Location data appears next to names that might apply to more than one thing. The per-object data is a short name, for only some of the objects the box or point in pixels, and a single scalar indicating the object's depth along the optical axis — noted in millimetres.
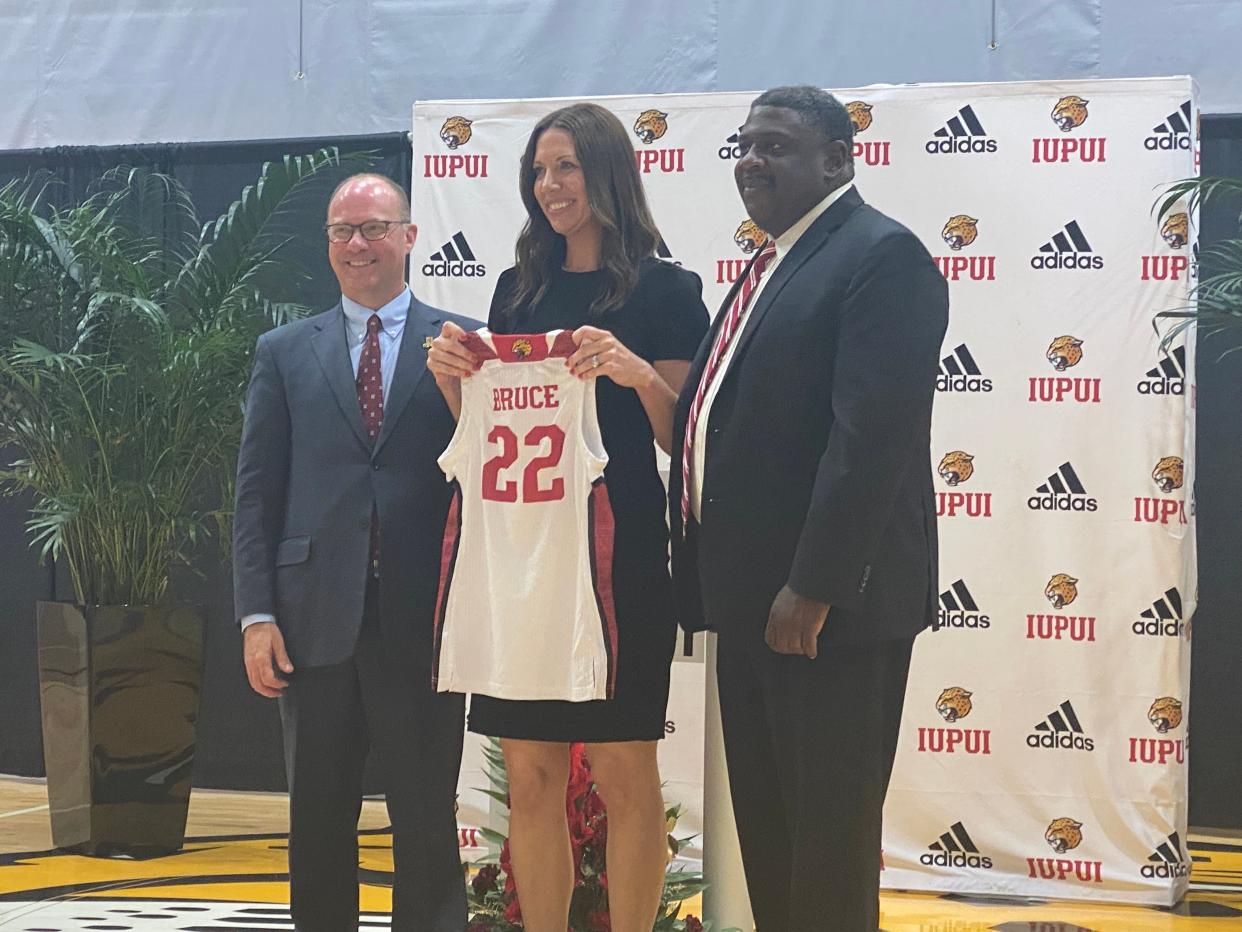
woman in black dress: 2613
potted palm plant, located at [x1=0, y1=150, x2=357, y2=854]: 4922
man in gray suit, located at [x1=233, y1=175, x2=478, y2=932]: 2846
